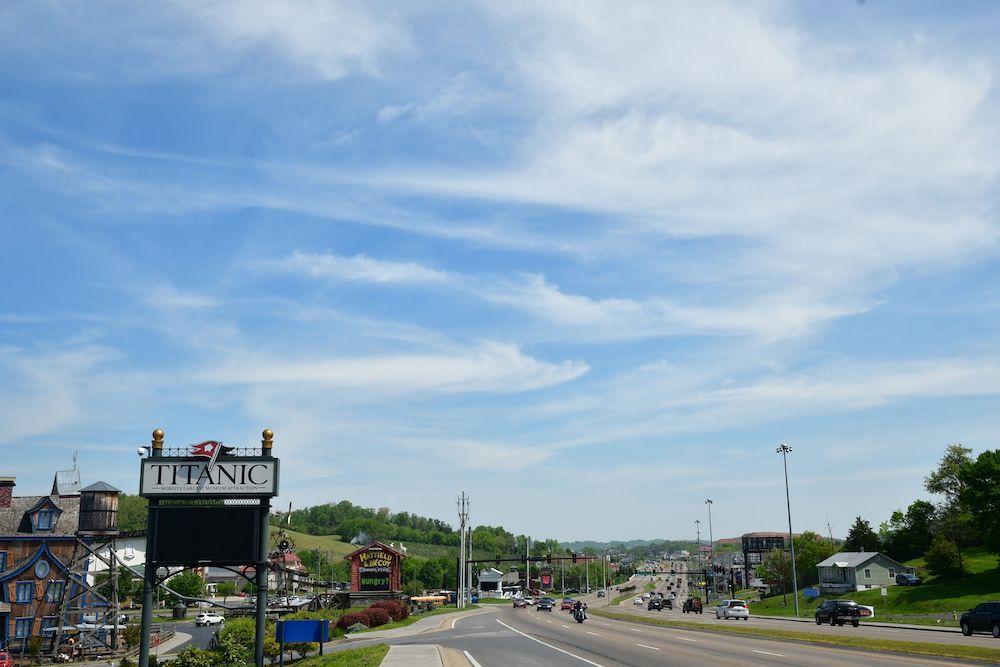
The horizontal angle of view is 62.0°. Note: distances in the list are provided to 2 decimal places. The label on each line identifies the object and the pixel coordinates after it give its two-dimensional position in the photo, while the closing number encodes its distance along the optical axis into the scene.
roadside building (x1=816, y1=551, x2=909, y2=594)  101.50
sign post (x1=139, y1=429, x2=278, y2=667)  28.08
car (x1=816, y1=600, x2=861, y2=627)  53.06
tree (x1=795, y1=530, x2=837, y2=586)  120.19
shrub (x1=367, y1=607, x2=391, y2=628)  66.75
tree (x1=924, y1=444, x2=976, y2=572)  108.06
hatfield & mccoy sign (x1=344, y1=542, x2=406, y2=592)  102.25
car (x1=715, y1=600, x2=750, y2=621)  70.12
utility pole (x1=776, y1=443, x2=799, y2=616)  90.05
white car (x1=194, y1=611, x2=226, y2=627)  82.61
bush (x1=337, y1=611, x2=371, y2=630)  62.53
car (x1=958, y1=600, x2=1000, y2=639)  41.41
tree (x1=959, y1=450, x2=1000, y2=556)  83.24
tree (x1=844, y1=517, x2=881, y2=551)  116.44
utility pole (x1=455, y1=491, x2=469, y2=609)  103.09
